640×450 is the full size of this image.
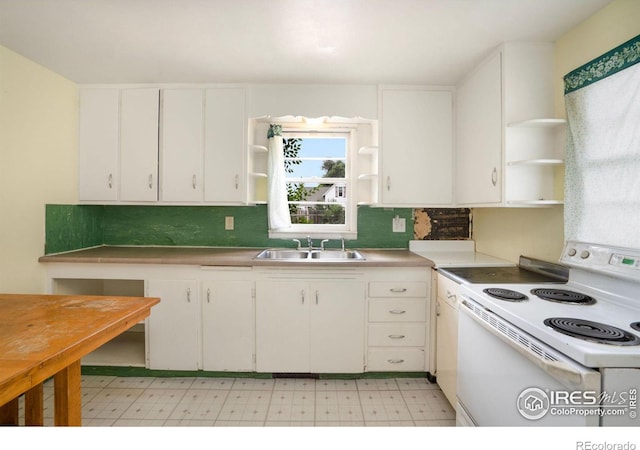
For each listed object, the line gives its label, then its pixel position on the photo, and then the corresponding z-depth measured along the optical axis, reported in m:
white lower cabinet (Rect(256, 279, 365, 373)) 2.33
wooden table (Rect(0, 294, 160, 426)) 0.94
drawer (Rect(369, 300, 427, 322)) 2.33
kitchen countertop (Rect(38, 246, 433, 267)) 2.30
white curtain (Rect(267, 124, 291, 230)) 2.82
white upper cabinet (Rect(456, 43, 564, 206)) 1.96
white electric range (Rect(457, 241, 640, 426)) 0.91
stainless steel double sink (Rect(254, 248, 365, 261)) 2.81
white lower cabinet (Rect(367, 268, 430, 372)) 2.33
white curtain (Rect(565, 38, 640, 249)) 1.42
